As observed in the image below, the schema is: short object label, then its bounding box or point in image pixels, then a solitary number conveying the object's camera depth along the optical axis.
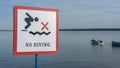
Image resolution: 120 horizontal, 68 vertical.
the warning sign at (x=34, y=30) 5.04
